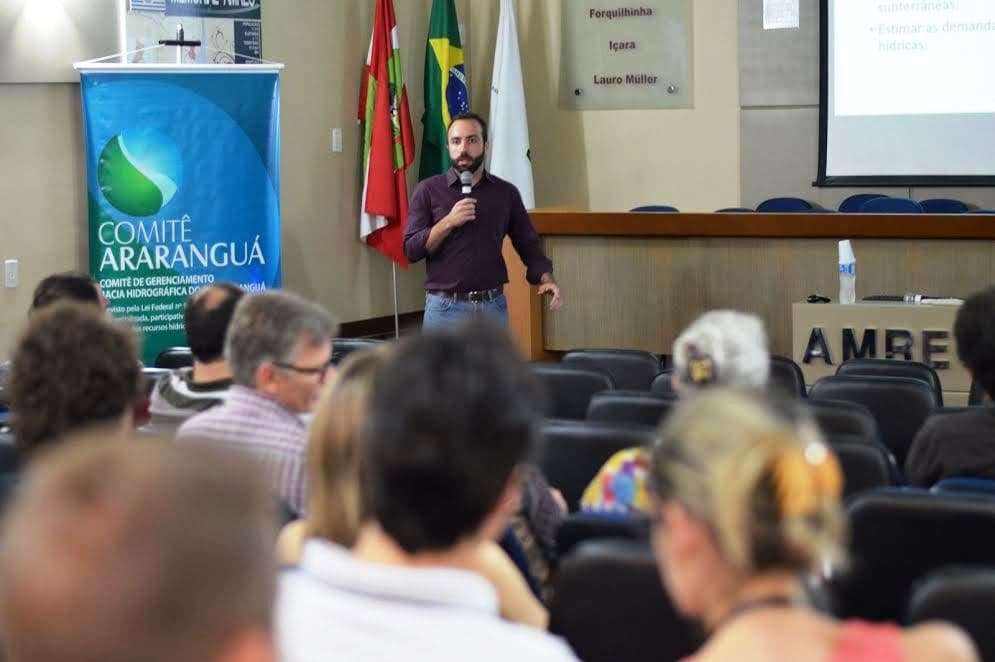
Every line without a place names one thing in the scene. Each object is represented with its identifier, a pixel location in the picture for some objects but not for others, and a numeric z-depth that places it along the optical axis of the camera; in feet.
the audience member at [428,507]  8.18
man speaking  33.50
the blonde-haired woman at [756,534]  7.73
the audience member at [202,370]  19.10
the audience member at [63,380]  13.79
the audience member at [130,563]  4.23
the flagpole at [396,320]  57.18
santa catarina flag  54.19
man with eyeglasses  16.10
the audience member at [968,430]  17.14
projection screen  51.86
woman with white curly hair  15.69
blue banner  40.18
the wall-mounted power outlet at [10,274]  41.43
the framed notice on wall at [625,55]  57.60
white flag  57.73
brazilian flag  57.10
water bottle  37.10
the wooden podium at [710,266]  37.79
